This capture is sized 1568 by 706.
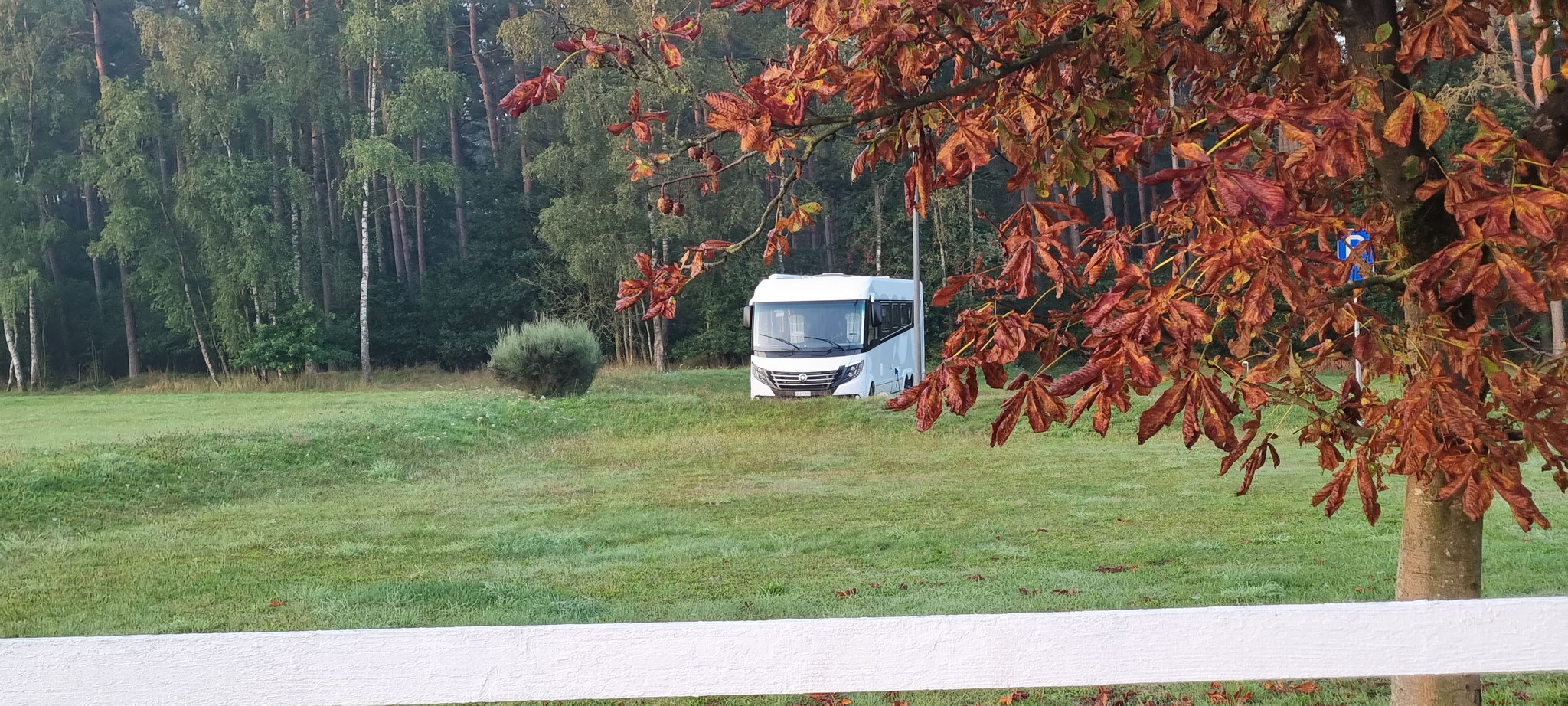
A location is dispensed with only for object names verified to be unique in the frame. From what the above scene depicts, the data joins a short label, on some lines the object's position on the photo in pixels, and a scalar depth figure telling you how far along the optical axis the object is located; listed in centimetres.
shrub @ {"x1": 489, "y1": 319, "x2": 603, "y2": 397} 2089
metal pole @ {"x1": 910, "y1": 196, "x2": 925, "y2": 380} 2211
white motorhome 2150
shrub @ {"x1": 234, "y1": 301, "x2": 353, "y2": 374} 3150
